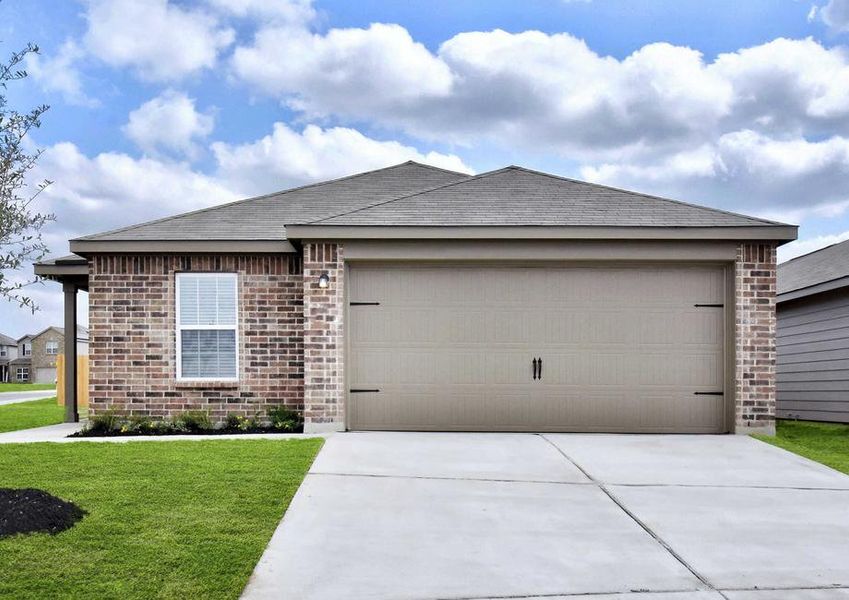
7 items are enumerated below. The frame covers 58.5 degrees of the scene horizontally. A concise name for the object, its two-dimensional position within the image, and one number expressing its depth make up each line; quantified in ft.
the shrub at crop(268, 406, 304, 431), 35.60
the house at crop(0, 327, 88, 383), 234.79
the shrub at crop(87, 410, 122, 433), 36.59
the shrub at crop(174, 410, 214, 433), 36.40
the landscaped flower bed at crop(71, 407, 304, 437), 35.99
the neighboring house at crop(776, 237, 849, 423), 44.24
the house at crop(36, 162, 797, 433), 33.91
